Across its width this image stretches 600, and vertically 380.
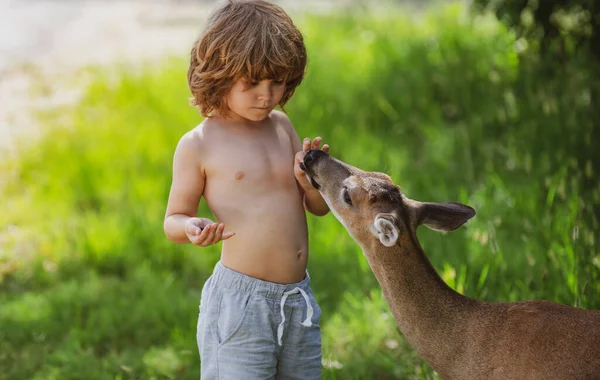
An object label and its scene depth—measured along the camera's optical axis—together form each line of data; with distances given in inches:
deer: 227.8
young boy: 244.4
